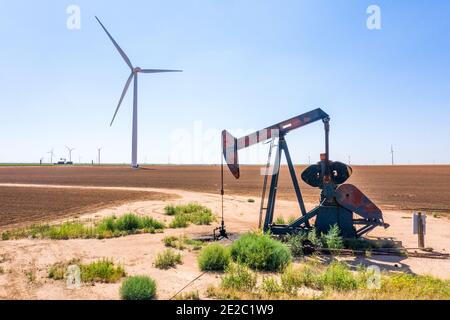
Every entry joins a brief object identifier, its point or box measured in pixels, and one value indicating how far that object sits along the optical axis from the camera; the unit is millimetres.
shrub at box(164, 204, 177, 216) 15797
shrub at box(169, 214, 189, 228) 12427
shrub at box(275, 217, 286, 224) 11891
